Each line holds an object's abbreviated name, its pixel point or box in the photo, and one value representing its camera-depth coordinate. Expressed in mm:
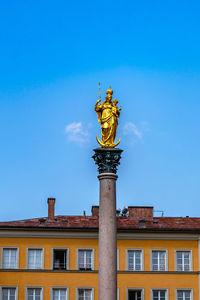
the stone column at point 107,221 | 33469
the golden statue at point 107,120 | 36094
